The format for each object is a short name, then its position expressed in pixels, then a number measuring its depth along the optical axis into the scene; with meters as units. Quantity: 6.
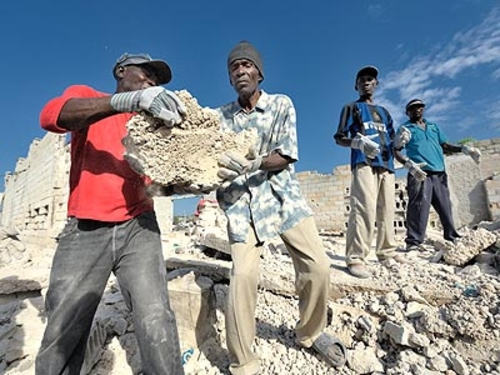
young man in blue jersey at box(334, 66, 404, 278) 2.59
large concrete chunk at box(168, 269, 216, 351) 2.06
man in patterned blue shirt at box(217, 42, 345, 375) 1.53
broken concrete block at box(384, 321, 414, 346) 1.64
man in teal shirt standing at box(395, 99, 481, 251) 3.34
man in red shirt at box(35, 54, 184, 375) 1.24
